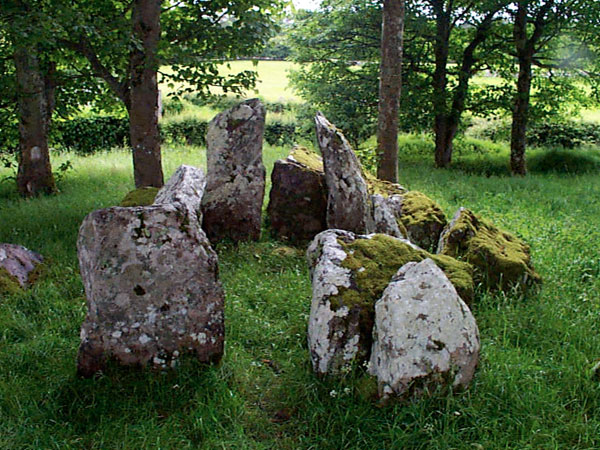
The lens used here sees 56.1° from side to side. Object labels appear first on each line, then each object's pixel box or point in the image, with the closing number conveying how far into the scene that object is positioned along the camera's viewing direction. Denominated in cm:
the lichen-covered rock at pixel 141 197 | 796
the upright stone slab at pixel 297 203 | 824
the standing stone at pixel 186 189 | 706
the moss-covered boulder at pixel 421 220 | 776
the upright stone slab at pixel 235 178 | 808
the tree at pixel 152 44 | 854
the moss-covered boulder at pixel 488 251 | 610
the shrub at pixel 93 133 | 2002
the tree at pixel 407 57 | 1661
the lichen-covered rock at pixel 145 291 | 441
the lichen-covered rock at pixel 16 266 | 629
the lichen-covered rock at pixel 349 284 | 439
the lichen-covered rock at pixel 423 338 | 398
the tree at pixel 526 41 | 1535
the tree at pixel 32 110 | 1048
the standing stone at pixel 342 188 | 770
